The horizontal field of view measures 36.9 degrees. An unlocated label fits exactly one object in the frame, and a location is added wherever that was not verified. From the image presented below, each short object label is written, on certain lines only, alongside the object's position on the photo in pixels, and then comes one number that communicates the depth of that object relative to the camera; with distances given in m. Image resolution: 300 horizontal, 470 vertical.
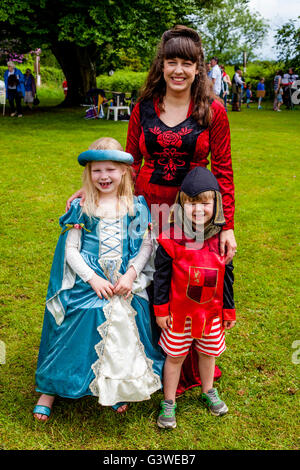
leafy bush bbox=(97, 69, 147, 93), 33.75
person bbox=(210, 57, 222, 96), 15.57
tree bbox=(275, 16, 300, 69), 26.00
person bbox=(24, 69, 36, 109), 18.39
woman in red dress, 2.63
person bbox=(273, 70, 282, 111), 22.13
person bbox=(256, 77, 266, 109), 25.64
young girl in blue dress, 2.67
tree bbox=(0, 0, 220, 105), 14.37
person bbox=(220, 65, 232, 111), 17.63
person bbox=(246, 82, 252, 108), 27.50
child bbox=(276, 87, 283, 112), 22.72
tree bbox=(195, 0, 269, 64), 59.09
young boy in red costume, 2.55
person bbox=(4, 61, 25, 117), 15.75
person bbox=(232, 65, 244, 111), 20.42
